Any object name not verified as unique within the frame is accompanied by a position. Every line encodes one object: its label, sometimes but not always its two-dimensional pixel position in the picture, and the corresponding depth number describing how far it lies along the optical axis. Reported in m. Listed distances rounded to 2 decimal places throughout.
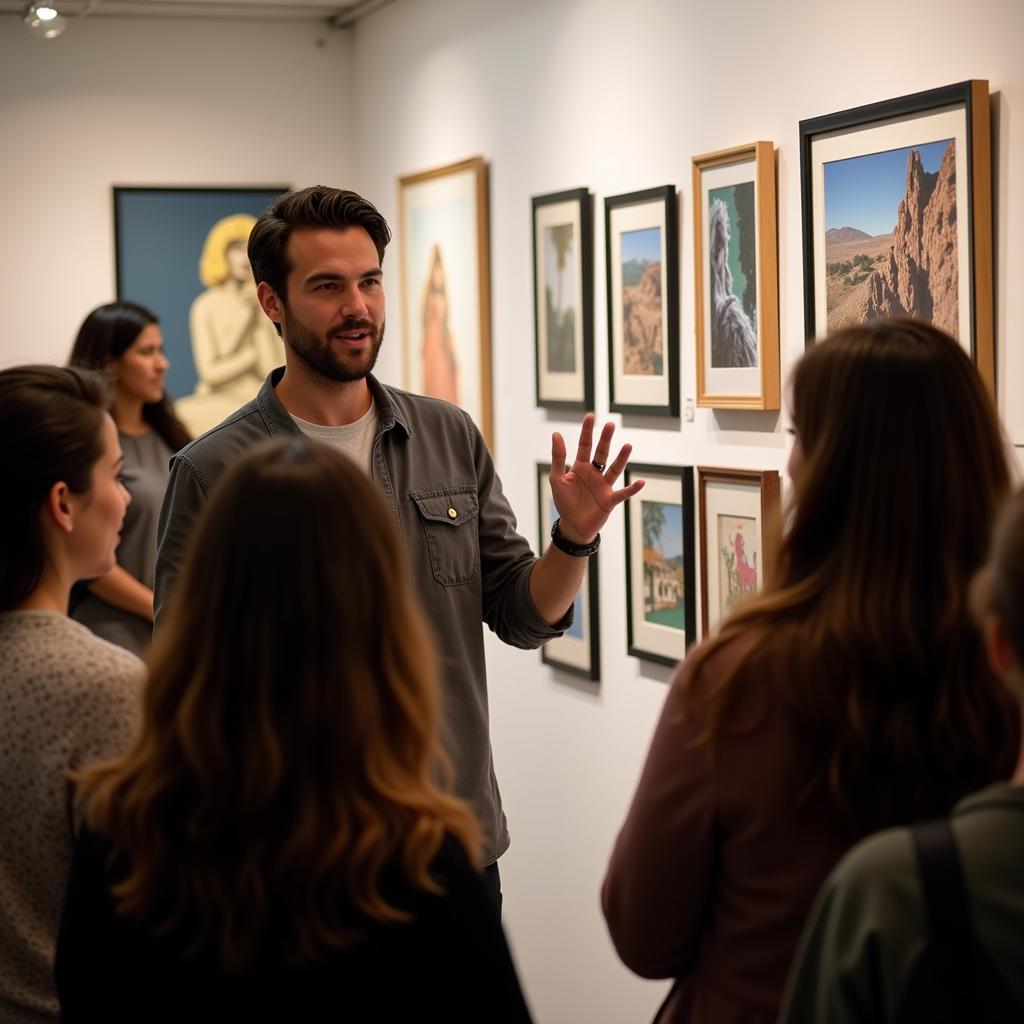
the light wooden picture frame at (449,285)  4.76
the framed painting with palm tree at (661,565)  3.63
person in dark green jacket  1.16
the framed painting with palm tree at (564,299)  4.06
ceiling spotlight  4.74
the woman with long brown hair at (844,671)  1.44
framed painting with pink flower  3.29
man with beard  2.61
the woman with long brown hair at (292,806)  1.26
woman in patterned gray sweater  1.62
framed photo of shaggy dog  3.20
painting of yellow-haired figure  5.83
